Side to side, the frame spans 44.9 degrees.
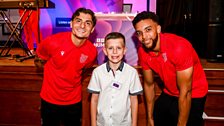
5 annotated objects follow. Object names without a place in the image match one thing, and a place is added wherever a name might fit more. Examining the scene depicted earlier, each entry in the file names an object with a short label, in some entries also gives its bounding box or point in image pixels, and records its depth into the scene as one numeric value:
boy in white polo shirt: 1.83
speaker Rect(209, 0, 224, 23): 2.99
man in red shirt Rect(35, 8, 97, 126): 1.96
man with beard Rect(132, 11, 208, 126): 1.71
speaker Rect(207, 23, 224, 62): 3.05
